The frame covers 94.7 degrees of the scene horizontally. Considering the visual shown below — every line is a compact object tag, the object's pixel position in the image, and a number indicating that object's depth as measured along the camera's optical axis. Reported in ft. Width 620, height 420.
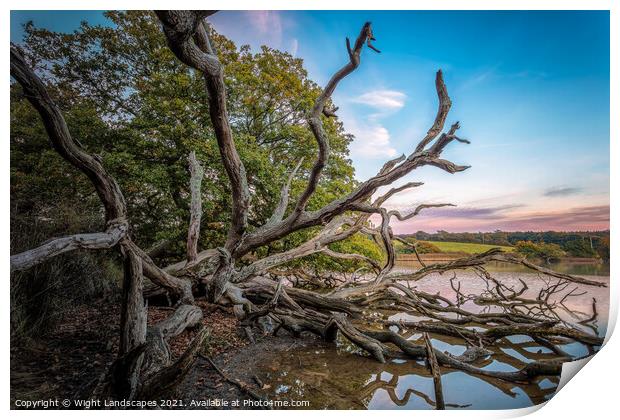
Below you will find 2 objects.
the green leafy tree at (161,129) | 11.64
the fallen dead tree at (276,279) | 7.27
